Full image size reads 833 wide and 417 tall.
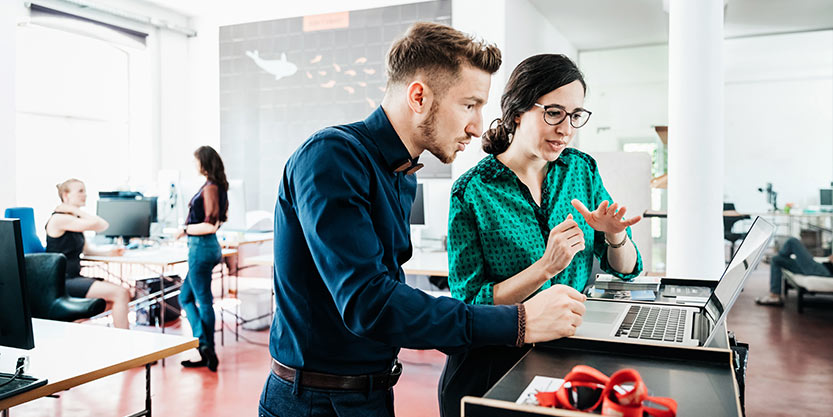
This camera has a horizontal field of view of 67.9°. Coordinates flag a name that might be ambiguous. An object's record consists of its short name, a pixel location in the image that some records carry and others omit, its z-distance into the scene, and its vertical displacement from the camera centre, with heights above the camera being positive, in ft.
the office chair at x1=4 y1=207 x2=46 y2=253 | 15.33 -0.76
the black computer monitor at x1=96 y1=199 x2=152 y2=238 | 18.22 -0.58
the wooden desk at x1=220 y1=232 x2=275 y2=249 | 18.06 -1.31
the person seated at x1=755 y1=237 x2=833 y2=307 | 20.25 -2.39
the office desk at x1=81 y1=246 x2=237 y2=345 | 15.58 -1.60
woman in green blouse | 4.78 -0.12
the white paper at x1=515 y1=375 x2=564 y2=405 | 2.90 -0.96
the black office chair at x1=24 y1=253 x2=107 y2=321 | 11.93 -1.65
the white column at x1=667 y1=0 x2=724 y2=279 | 12.50 +1.13
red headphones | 2.57 -0.88
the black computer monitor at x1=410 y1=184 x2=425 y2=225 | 16.52 -0.43
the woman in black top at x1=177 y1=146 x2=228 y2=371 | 14.19 -1.17
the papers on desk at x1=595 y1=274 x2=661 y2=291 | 5.67 -0.84
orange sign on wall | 23.17 +6.63
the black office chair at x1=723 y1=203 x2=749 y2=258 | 27.23 -1.68
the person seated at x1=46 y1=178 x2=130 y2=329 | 15.01 -1.09
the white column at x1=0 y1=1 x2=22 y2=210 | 19.72 +3.00
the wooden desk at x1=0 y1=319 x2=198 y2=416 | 5.56 -1.58
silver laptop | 3.78 -0.88
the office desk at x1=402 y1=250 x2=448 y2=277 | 13.92 -1.64
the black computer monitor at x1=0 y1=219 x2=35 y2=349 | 4.87 -0.76
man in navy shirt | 3.24 -0.34
